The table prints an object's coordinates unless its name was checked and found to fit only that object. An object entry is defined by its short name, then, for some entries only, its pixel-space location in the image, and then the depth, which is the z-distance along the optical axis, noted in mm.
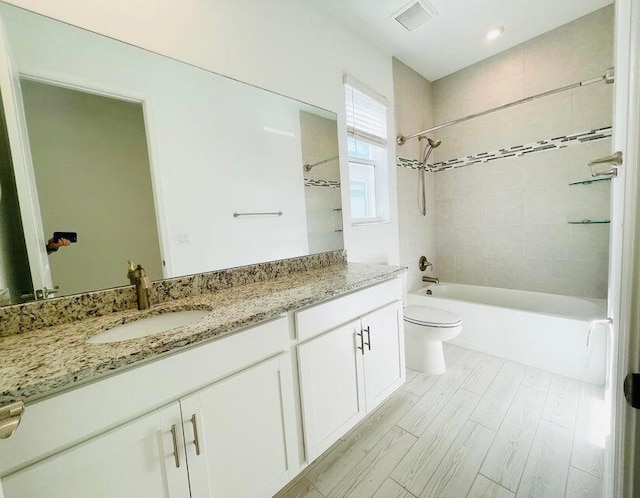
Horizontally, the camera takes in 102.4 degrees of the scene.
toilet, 1861
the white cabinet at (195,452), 584
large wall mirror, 887
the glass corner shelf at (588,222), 2033
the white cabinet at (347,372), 1100
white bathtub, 1755
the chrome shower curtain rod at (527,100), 1480
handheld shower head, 2645
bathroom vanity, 566
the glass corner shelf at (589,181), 2016
